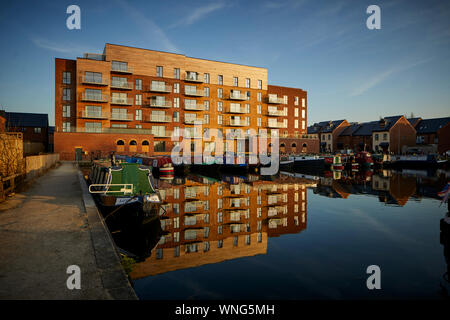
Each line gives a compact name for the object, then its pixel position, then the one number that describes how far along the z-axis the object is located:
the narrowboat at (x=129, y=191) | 9.83
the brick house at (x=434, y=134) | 52.31
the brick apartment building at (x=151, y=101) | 39.72
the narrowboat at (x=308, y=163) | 38.81
